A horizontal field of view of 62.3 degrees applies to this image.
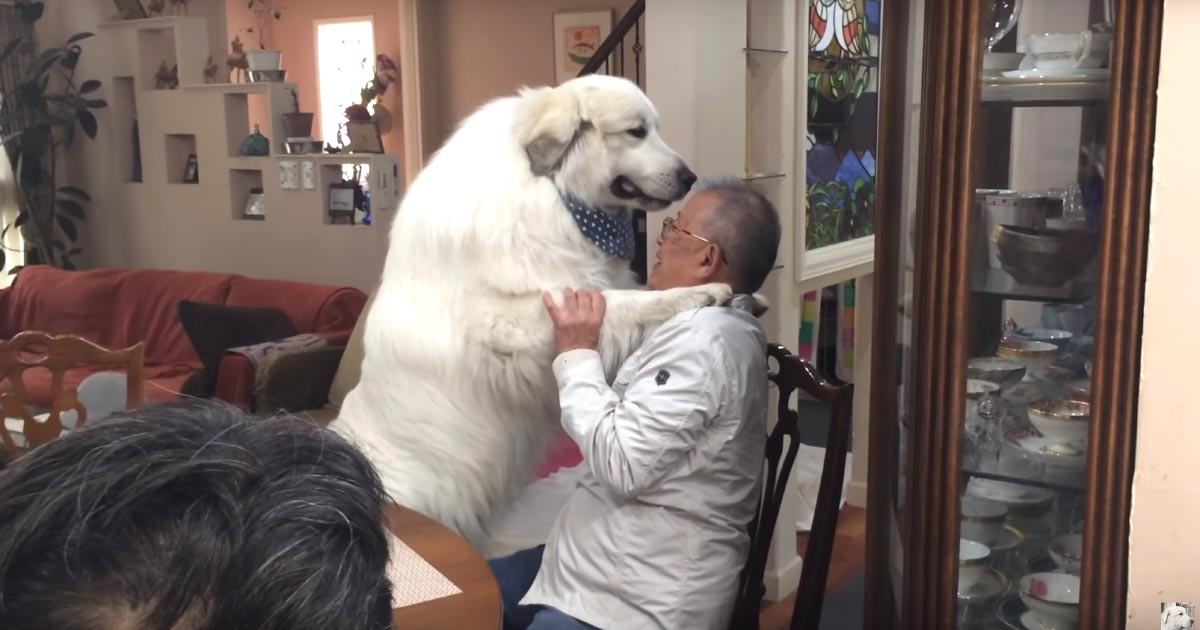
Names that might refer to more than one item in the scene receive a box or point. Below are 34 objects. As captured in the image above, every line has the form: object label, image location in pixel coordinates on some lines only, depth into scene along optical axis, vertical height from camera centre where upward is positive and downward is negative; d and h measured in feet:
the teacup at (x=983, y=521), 4.72 -1.73
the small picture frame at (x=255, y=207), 16.38 -0.70
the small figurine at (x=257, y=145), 16.08 +0.31
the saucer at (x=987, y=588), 4.71 -2.05
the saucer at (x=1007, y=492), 4.73 -1.60
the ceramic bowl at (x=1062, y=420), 4.31 -1.19
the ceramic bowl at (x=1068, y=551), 4.35 -1.77
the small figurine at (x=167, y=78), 17.28 +1.49
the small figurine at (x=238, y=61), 16.33 +1.69
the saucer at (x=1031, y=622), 4.59 -2.14
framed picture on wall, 19.45 +2.42
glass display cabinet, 3.75 -0.64
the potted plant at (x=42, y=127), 17.79 +0.70
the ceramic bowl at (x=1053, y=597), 4.35 -1.99
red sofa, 13.26 -2.11
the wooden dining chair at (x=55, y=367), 7.34 -1.50
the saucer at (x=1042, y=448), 4.36 -1.35
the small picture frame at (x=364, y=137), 14.89 +0.39
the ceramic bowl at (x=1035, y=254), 4.53 -0.45
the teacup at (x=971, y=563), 4.70 -1.91
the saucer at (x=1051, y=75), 4.28 +0.36
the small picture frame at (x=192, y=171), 17.30 -0.11
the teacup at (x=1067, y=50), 4.12 +0.46
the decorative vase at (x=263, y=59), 15.74 +1.65
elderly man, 4.61 -1.42
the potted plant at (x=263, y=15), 22.80 +3.49
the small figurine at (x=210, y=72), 16.76 +1.54
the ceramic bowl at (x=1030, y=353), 4.81 -0.94
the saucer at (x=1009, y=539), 4.88 -1.85
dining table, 4.03 -1.84
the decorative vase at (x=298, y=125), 15.39 +0.60
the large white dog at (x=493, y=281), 5.65 -0.69
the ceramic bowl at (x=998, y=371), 4.65 -1.02
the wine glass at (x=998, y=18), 4.17 +0.60
